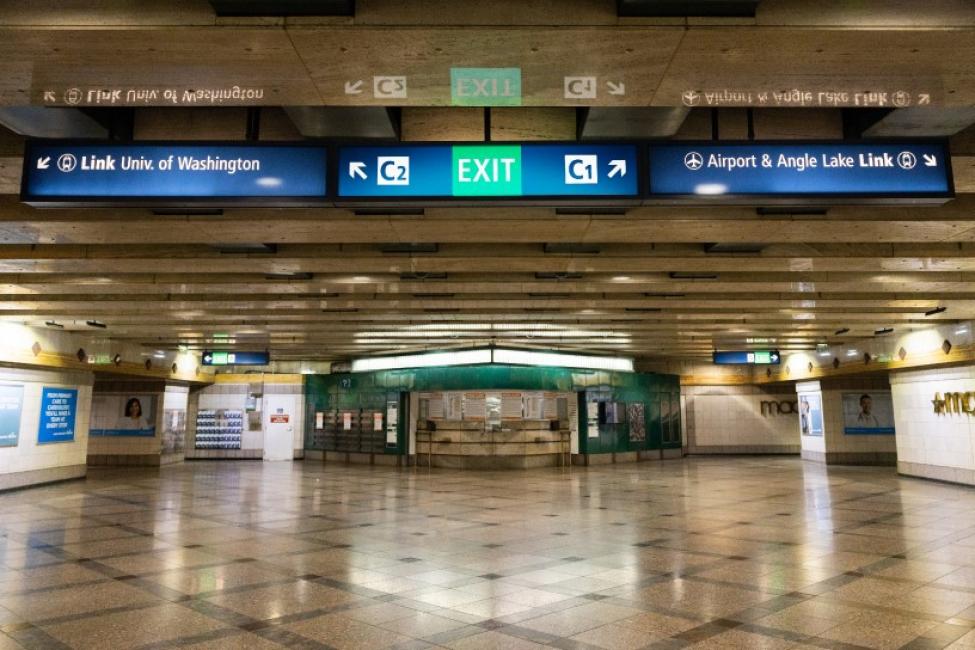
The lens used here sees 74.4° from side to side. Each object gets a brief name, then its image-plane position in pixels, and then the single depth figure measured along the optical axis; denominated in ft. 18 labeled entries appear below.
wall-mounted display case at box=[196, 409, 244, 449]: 84.33
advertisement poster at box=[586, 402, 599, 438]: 74.54
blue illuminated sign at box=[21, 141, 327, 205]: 14.26
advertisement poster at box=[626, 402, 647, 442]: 79.00
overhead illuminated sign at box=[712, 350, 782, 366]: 66.39
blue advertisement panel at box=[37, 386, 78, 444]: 52.75
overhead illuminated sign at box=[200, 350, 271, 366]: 63.82
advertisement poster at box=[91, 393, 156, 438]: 72.13
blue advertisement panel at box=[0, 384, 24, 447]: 48.03
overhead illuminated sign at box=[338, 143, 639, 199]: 14.57
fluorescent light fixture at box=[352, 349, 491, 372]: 68.18
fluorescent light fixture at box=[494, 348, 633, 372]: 68.23
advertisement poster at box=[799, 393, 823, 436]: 73.50
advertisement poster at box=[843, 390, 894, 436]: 71.92
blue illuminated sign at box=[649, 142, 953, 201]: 14.39
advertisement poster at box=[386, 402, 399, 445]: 74.08
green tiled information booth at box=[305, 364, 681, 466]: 70.44
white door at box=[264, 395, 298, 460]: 83.66
